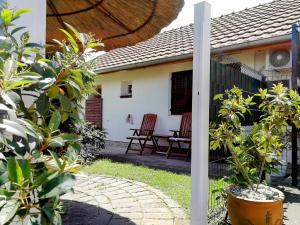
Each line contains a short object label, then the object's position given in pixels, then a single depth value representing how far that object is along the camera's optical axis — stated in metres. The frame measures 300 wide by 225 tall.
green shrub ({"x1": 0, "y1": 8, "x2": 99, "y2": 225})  0.87
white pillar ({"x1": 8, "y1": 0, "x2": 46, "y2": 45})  1.85
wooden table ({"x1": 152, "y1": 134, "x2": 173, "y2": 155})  8.18
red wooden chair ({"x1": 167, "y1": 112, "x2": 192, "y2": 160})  7.66
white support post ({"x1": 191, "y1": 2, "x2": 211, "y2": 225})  2.37
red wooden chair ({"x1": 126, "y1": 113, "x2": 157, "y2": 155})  8.69
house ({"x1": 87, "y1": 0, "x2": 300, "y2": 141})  6.59
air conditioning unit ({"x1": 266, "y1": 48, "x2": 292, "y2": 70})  6.30
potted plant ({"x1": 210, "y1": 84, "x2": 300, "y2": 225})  2.51
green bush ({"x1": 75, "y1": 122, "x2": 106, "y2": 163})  7.13
